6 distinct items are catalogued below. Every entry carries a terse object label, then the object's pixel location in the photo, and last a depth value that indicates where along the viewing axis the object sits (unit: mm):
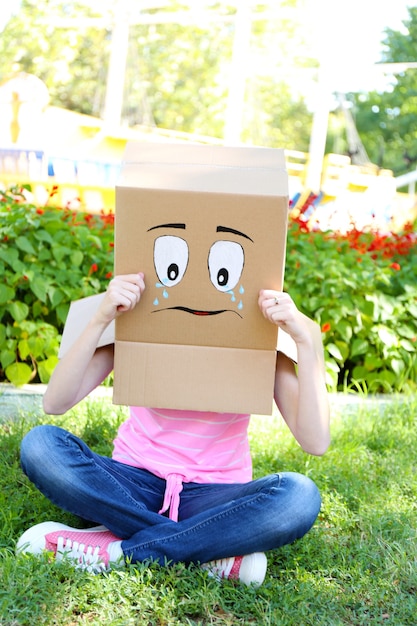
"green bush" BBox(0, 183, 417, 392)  3227
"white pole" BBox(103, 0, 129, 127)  10836
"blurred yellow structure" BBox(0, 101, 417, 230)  7371
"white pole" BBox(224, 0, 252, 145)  10023
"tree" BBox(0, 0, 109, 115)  16609
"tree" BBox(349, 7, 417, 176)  25328
